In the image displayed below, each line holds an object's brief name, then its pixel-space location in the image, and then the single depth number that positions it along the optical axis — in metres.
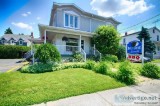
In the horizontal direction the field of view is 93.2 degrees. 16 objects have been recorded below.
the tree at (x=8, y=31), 48.88
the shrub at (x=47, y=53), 5.83
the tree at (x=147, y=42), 16.80
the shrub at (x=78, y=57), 8.16
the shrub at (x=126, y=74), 3.95
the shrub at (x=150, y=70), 4.80
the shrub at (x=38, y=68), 5.45
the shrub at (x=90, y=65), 5.95
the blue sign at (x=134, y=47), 5.60
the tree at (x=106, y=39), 9.68
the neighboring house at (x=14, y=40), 27.57
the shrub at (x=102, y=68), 4.97
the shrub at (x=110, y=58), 8.77
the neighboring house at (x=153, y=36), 20.08
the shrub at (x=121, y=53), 10.88
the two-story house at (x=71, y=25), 9.62
